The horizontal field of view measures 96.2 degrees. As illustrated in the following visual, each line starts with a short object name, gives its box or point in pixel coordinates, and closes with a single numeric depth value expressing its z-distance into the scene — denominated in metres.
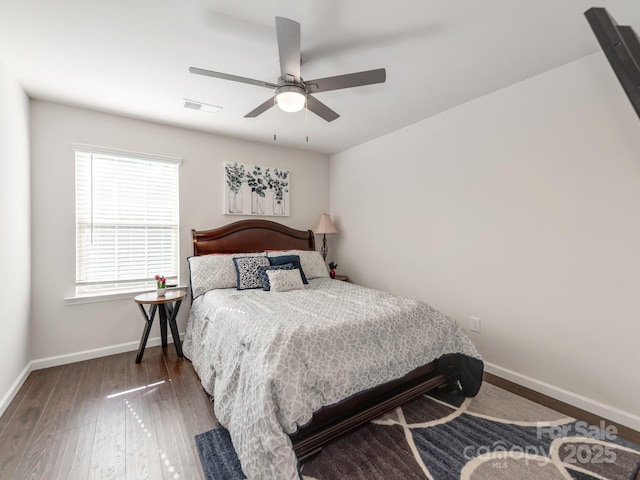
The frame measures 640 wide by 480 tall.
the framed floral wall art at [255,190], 3.68
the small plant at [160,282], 2.93
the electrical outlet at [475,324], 2.72
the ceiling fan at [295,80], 1.58
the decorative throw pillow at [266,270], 2.99
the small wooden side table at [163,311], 2.78
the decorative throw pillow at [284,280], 2.94
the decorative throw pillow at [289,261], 3.31
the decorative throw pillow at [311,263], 3.58
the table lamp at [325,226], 4.19
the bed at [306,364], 1.42
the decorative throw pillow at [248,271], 3.03
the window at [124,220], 2.92
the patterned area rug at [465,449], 1.53
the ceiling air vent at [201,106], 2.72
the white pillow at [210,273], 2.99
